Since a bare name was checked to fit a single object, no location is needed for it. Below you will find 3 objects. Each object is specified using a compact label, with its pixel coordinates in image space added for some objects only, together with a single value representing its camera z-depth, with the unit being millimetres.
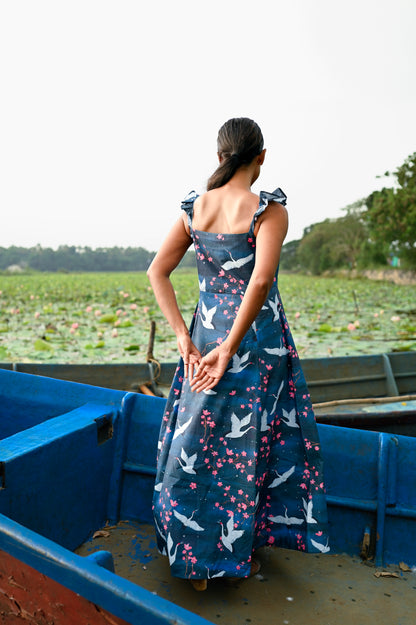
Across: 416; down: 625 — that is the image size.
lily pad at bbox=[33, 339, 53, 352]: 5805
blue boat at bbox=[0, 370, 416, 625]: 1178
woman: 1468
